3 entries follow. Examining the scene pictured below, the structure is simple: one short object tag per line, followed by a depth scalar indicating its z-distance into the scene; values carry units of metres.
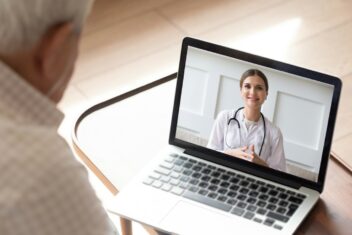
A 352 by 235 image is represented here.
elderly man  1.12
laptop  1.58
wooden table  1.60
